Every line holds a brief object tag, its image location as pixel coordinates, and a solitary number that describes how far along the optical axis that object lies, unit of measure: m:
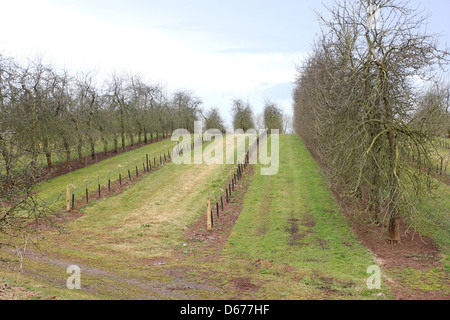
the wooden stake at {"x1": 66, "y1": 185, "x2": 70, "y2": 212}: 20.33
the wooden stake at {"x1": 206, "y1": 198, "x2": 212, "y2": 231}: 17.33
